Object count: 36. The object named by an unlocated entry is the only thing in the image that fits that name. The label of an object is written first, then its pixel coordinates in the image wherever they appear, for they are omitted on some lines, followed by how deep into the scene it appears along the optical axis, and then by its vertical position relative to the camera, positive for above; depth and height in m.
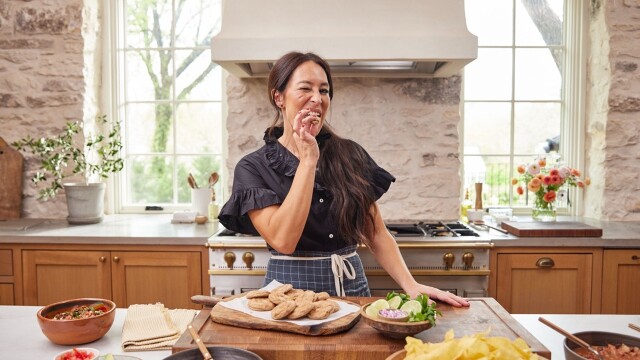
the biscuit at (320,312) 1.18 -0.34
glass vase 3.05 -0.29
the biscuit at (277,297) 1.24 -0.32
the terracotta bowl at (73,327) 1.24 -0.40
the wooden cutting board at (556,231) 2.68 -0.35
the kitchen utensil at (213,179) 3.29 -0.11
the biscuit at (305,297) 1.23 -0.32
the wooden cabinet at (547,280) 2.68 -0.60
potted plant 3.00 -0.04
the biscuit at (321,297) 1.27 -0.33
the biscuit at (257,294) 1.30 -0.33
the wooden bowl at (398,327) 1.10 -0.35
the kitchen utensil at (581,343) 1.01 -0.36
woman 1.75 -0.13
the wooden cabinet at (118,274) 2.72 -0.59
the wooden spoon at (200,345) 1.02 -0.37
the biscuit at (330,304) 1.22 -0.33
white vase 3.06 -0.24
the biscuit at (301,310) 1.18 -0.34
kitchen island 1.23 -0.45
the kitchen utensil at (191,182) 3.27 -0.13
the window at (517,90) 3.51 +0.50
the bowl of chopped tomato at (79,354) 1.12 -0.42
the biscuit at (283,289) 1.29 -0.32
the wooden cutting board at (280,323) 1.15 -0.36
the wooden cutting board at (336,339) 1.09 -0.39
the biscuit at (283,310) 1.18 -0.34
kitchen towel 1.26 -0.43
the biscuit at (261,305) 1.23 -0.34
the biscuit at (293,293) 1.26 -0.32
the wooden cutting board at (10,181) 3.24 -0.13
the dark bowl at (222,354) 1.02 -0.38
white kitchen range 2.62 -0.52
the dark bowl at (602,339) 1.06 -0.36
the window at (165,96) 3.59 +0.46
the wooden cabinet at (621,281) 2.68 -0.60
